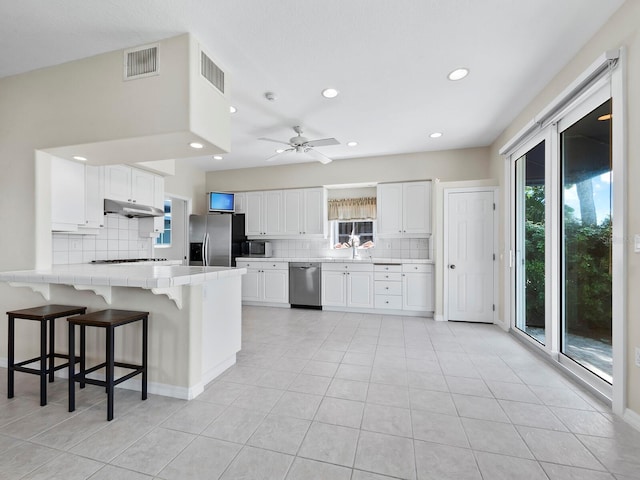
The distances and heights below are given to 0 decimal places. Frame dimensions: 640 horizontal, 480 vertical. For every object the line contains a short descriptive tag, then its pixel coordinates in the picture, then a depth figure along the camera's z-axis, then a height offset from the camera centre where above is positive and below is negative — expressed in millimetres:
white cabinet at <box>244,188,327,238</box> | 5625 +562
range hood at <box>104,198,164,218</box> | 3803 +437
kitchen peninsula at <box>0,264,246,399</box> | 2180 -523
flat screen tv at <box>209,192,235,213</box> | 5793 +781
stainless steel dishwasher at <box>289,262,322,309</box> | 5250 -765
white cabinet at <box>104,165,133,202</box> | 3836 +794
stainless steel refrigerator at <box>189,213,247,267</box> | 5578 +31
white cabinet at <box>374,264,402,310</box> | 4855 -741
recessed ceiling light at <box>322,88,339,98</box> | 3031 +1552
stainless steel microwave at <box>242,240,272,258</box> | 5891 -145
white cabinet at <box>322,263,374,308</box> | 4988 -743
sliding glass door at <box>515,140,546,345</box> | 3201 +11
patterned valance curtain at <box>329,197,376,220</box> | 5629 +640
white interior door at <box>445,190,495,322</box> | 4312 -196
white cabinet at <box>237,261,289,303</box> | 5441 -757
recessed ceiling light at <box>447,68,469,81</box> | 2668 +1546
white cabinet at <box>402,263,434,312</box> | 4730 -730
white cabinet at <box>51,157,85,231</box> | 3096 +515
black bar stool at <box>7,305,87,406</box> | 2119 -753
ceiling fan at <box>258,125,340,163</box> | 3647 +1253
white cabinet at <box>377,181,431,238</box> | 5047 +566
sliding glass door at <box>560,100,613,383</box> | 2248 +7
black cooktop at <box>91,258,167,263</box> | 3859 -259
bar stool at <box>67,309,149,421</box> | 1938 -712
